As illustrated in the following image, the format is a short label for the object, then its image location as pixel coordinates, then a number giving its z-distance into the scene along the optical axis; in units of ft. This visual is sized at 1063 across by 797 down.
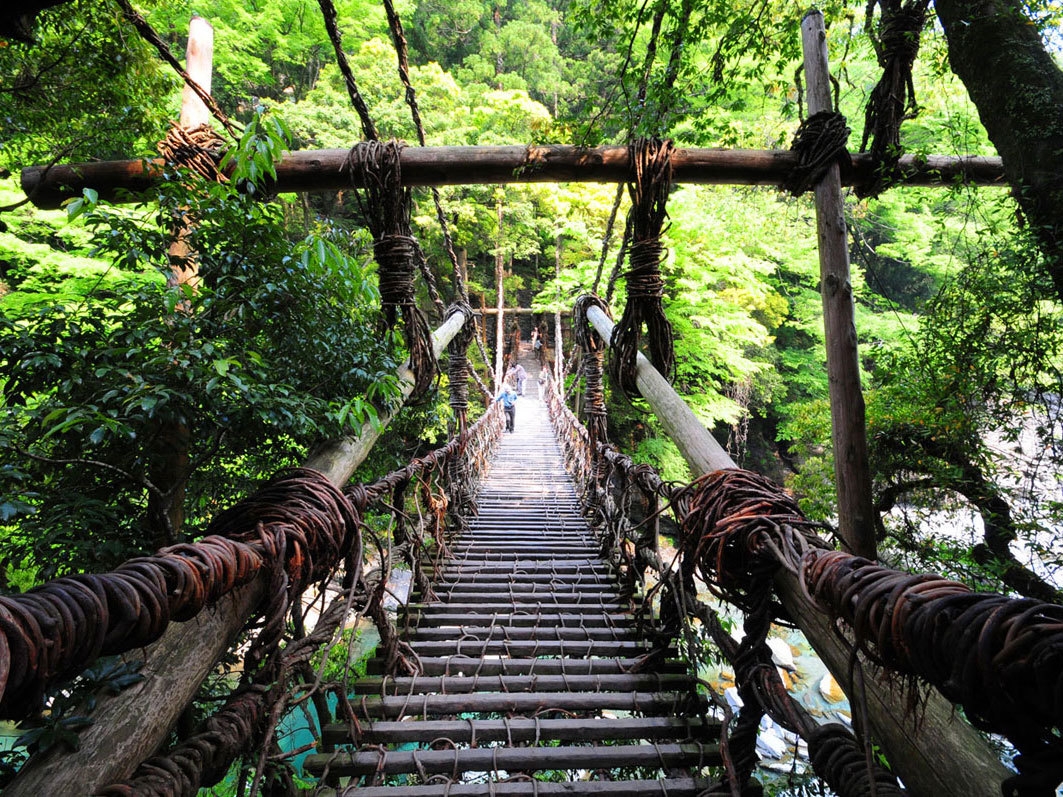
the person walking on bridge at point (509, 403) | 28.57
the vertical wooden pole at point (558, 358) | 34.40
